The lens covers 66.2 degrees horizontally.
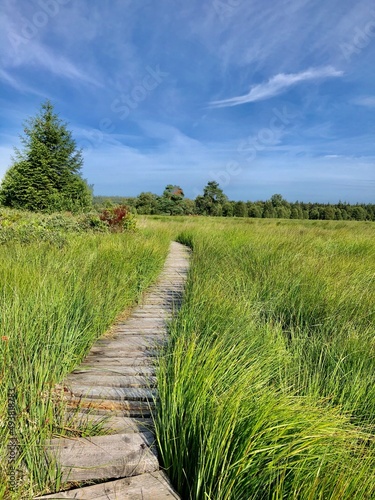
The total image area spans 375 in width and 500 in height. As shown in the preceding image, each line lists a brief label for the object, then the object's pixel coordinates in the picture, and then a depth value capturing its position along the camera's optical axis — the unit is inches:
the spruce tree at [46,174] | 594.5
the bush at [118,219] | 415.2
